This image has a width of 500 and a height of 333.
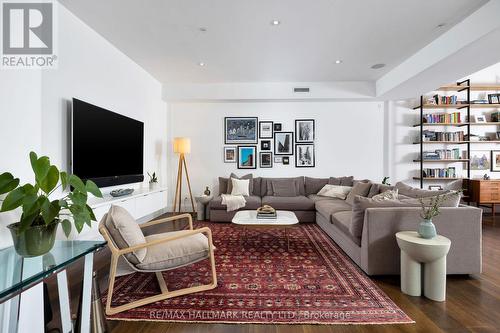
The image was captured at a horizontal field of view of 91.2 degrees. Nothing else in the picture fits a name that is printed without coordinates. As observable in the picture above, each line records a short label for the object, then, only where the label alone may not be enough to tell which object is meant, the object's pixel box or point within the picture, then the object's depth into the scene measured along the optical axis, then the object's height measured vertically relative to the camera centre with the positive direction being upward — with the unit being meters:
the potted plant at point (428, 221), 2.12 -0.50
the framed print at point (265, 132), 5.61 +0.73
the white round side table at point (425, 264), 2.02 -0.86
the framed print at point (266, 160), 5.62 +0.09
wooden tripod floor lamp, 5.13 +0.09
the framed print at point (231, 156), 5.64 +0.18
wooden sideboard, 4.83 -0.52
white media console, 2.69 -0.59
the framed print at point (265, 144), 5.62 +0.45
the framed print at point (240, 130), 5.61 +0.77
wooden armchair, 1.86 -0.78
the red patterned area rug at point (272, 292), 1.83 -1.13
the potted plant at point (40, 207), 1.18 -0.22
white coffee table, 3.10 -0.75
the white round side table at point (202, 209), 4.82 -0.90
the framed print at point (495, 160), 5.31 +0.10
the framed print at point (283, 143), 5.60 +0.48
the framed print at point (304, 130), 5.60 +0.77
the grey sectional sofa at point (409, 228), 2.38 -0.69
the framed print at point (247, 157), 5.62 +0.15
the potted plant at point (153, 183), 4.37 -0.35
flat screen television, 2.87 +0.24
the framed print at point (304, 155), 5.61 +0.20
